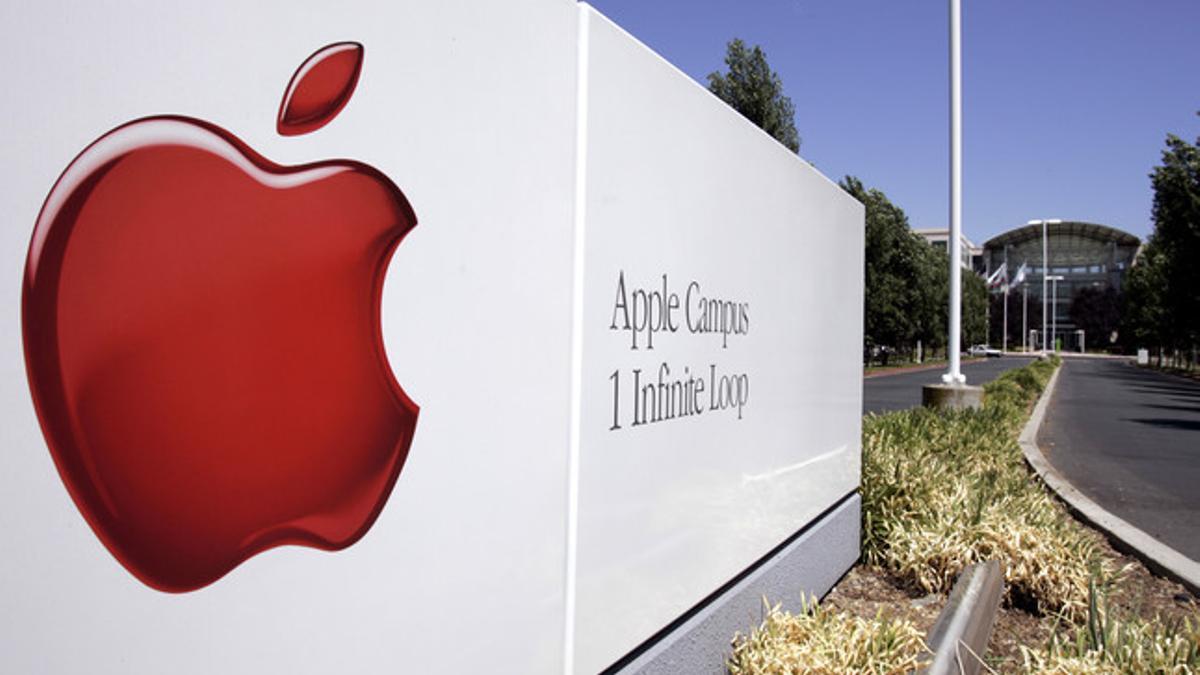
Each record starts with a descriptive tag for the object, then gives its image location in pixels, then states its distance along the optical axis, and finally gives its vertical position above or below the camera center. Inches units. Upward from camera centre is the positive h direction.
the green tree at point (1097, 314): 4087.1 +168.9
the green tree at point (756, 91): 676.1 +207.9
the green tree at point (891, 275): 1104.2 +109.3
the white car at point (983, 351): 3757.4 -26.9
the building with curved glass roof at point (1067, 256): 5093.5 +596.3
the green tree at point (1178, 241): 861.2 +129.1
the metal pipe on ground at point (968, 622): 133.6 -50.0
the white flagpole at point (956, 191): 409.1 +81.1
